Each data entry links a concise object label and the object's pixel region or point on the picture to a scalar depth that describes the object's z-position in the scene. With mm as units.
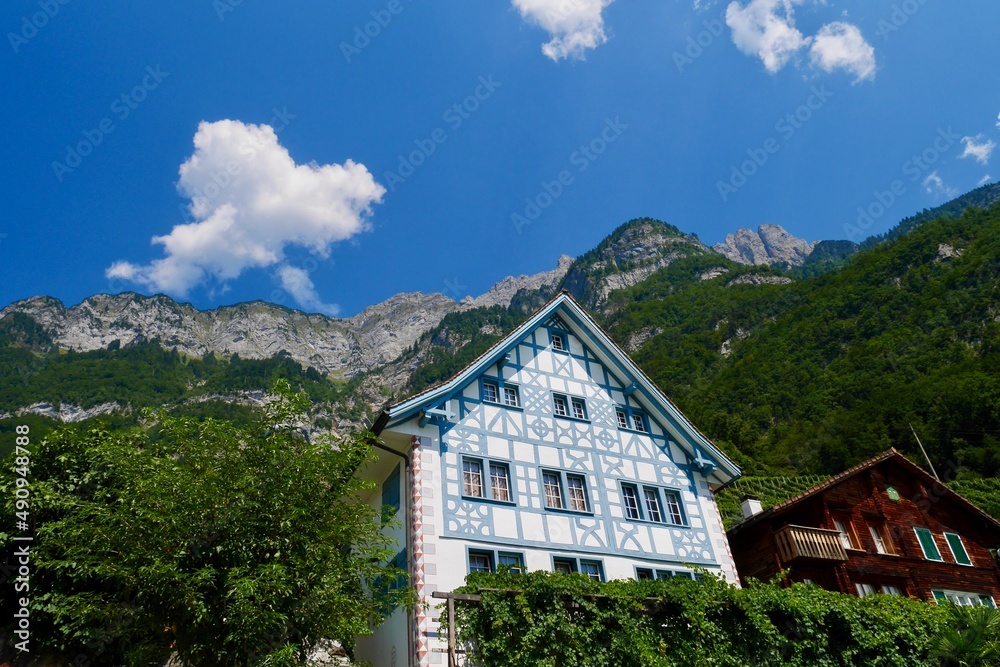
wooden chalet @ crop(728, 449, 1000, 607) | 23359
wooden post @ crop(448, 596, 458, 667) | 14664
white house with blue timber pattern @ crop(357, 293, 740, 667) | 18453
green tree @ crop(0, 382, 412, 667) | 12953
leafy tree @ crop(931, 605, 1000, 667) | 18062
